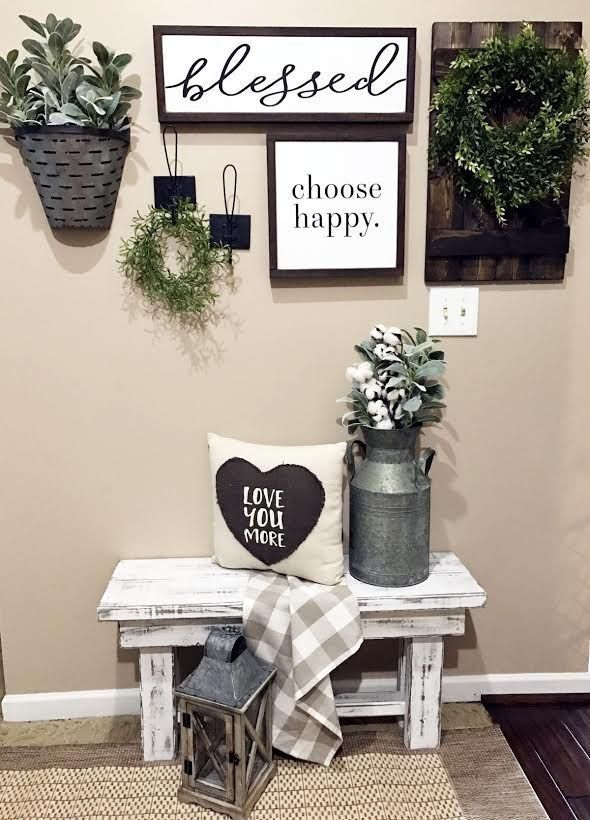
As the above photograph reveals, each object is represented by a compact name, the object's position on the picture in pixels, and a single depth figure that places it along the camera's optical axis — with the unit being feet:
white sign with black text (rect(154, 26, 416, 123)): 5.40
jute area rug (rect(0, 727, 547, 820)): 5.30
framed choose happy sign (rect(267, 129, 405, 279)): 5.62
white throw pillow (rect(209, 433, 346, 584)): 5.60
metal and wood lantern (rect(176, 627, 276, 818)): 5.09
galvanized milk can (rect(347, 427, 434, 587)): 5.59
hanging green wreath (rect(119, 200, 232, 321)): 5.62
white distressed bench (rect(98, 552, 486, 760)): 5.49
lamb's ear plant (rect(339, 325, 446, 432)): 5.50
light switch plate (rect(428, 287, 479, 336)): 5.97
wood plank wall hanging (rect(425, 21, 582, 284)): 5.80
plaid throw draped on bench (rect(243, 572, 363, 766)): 5.44
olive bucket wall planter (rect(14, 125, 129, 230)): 5.21
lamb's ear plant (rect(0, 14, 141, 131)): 5.11
